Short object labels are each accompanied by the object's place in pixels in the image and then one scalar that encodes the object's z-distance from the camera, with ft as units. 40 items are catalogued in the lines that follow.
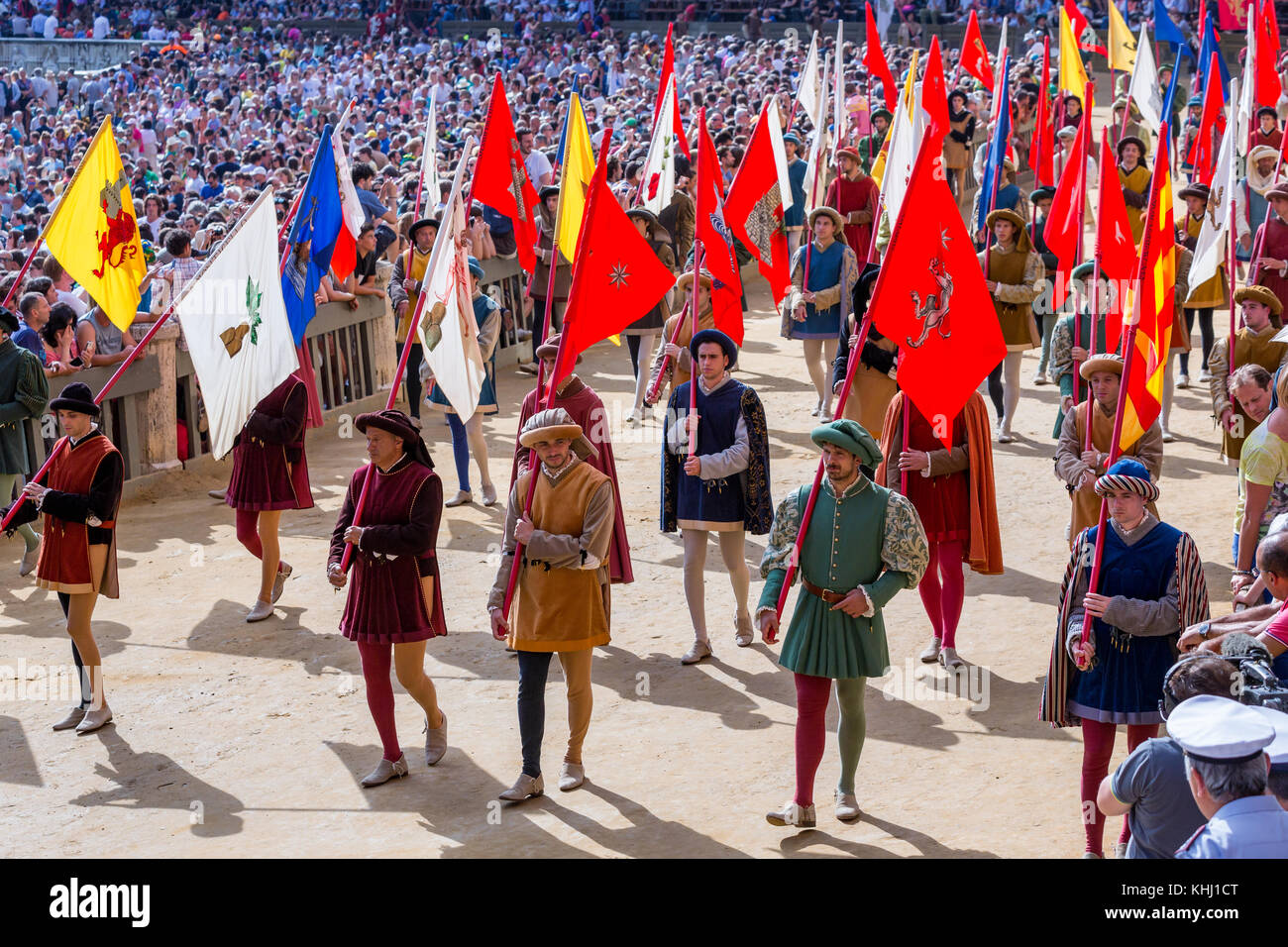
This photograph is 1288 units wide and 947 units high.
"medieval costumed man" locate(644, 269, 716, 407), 36.58
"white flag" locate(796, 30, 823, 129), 61.05
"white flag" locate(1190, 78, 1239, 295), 40.04
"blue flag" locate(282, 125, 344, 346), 33.35
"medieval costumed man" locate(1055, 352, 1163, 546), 26.84
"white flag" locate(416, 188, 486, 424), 31.01
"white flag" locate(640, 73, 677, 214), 45.57
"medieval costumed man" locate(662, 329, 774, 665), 29.78
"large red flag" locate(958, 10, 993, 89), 63.67
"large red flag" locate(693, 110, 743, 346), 35.60
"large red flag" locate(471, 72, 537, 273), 38.19
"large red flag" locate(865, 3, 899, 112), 61.31
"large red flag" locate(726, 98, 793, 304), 42.45
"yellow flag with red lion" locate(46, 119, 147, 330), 33.47
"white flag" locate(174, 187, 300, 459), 29.25
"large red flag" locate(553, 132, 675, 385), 27.09
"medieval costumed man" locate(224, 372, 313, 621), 32.81
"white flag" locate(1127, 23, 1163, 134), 57.88
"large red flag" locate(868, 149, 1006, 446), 25.36
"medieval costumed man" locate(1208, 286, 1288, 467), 31.78
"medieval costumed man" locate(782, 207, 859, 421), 42.42
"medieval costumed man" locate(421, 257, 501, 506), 38.58
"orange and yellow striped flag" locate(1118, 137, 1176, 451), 25.03
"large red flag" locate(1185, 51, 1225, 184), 48.67
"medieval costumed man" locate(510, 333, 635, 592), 28.02
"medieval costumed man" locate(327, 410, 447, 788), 24.98
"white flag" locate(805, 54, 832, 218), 51.75
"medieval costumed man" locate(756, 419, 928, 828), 22.58
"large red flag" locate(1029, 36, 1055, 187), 58.13
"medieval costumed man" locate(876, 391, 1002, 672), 28.43
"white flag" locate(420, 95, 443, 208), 45.60
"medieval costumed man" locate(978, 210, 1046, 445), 41.93
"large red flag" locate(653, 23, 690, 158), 41.16
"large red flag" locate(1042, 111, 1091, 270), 40.57
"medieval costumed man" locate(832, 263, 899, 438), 34.35
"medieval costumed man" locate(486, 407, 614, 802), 24.21
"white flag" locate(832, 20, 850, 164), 53.32
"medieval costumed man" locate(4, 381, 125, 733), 27.63
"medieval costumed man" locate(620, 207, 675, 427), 46.70
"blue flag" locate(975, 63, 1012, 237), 49.75
